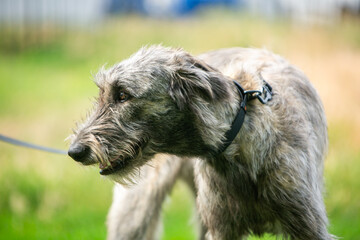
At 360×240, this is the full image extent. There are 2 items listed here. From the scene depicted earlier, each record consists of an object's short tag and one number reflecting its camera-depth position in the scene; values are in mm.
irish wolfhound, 3338
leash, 4750
